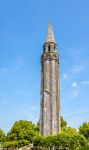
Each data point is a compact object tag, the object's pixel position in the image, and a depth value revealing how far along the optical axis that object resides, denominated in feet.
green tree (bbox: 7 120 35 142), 103.64
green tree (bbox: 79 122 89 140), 116.02
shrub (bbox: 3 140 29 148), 88.51
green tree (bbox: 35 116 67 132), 112.83
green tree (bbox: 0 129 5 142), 112.72
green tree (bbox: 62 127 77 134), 107.83
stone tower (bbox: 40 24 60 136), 94.95
